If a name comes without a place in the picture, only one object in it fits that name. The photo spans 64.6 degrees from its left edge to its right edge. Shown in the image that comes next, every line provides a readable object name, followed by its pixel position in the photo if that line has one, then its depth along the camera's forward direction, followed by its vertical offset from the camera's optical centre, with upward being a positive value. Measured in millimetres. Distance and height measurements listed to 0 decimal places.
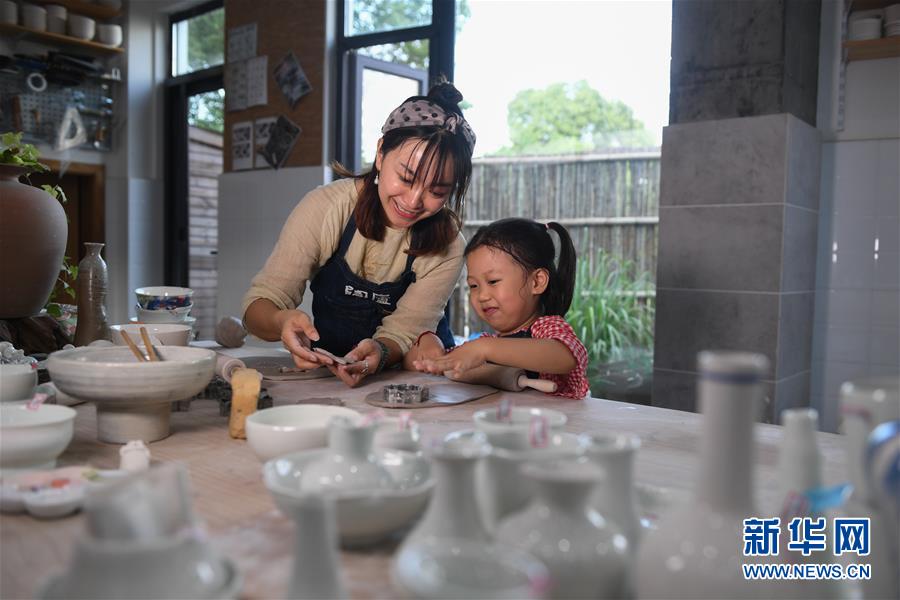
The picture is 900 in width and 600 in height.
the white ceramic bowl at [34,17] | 4617 +1534
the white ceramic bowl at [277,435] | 936 -234
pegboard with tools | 4754 +1003
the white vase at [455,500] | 602 -204
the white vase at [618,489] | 638 -202
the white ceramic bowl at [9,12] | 4484 +1518
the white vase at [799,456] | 650 -170
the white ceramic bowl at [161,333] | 1482 -163
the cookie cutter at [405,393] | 1435 -268
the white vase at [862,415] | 659 -133
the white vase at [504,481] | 688 -213
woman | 1838 +39
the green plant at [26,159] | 1963 +261
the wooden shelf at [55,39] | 4621 +1467
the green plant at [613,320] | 4539 -348
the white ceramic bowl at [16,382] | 1152 -213
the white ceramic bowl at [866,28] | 2666 +916
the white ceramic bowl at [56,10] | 4766 +1626
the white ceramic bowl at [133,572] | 527 -238
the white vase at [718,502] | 545 -184
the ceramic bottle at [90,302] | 1764 -120
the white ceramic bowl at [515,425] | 776 -191
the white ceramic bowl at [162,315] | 1947 -163
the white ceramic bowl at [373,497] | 710 -248
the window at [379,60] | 4125 +1220
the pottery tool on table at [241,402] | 1189 -243
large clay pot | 1843 +23
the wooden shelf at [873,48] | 2660 +855
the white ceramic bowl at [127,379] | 1087 -192
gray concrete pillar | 2604 +284
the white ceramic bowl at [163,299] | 1956 -120
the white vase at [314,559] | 562 -240
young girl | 1764 -65
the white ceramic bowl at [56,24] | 4754 +1536
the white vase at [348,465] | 748 -220
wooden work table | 703 -305
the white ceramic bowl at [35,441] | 932 -250
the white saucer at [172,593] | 547 -265
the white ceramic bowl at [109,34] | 5102 +1584
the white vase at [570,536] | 573 -223
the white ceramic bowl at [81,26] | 4875 +1563
